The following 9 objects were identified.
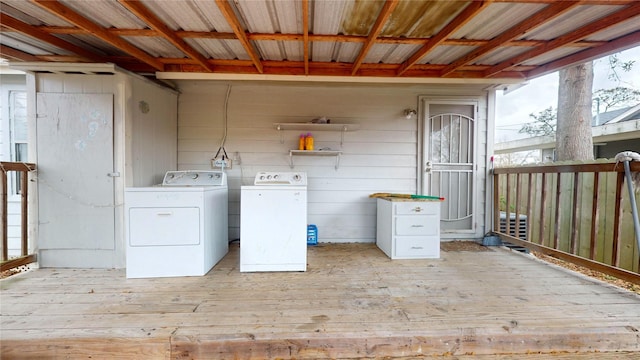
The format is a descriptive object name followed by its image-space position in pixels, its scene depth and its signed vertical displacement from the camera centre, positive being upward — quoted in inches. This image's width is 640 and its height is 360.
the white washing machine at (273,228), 100.3 -22.9
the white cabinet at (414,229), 119.3 -26.9
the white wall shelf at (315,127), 139.3 +24.5
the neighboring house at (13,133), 135.7 +18.2
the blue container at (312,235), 142.4 -36.3
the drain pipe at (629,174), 83.2 +0.0
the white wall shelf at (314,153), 140.1 +10.0
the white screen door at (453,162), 151.3 +6.2
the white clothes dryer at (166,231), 94.5 -23.3
